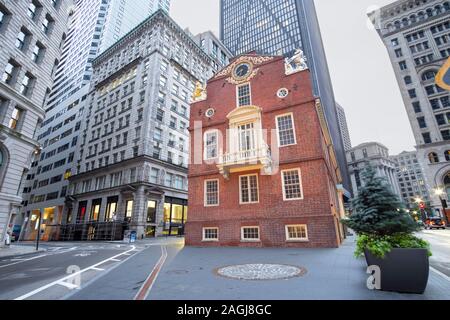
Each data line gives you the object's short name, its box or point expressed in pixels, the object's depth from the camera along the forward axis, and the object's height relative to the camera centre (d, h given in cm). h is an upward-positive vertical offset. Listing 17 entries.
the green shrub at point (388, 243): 543 -44
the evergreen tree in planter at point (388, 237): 515 -30
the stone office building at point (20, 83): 2003 +1445
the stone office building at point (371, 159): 11962 +3548
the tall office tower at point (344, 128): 16825 +7517
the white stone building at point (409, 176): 13988 +2957
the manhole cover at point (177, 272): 787 -143
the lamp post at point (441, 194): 4569 +588
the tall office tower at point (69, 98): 5344 +3797
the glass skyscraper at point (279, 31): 7833 +9069
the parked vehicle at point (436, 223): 4159 +13
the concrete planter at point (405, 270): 507 -101
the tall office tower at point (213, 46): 7100 +5742
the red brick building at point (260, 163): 1520 +466
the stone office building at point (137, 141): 3528 +1605
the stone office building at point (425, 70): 4909 +3689
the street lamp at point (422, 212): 4556 +277
